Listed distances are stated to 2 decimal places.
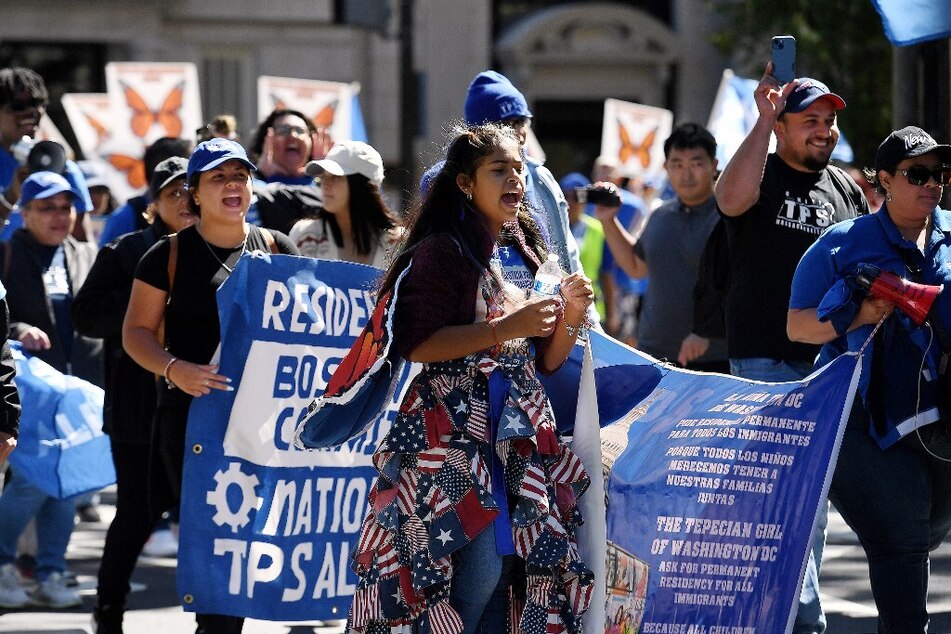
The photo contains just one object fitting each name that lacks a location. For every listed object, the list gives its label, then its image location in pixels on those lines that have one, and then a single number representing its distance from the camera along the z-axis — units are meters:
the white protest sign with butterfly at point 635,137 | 32.59
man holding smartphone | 11.89
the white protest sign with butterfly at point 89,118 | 27.77
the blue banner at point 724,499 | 9.52
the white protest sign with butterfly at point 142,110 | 26.80
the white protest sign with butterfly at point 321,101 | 26.30
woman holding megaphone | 10.14
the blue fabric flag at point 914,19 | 14.35
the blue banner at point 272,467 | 11.86
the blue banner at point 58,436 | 14.71
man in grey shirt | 15.83
